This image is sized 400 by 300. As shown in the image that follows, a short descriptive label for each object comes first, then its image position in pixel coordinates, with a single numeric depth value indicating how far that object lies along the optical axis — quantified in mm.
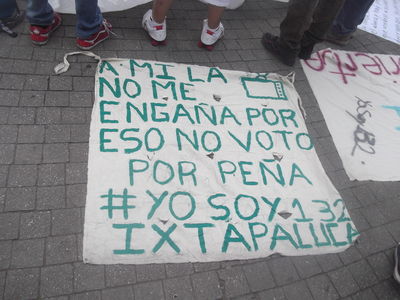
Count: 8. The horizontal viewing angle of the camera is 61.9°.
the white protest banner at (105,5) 3473
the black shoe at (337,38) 4316
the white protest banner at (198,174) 2260
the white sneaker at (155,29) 3392
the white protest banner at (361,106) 3164
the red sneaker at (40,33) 3064
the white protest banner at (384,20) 4793
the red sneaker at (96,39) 3186
